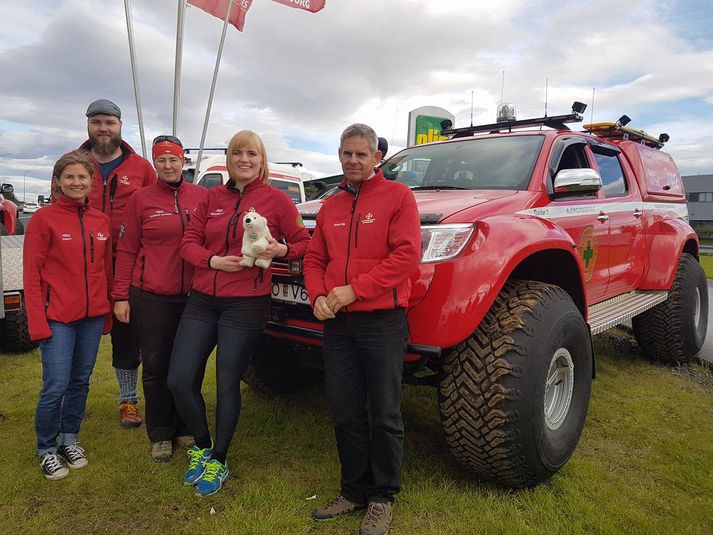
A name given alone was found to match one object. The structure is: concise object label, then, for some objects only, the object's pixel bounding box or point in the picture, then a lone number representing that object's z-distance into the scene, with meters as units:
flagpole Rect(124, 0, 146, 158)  6.94
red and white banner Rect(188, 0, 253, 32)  8.11
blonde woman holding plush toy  2.64
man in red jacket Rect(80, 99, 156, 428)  3.24
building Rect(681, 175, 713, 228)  57.16
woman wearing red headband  2.97
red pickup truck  2.38
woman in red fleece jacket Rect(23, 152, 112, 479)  2.77
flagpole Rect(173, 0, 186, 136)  6.97
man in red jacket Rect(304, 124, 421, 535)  2.23
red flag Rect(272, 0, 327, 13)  8.77
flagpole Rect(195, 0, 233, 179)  7.97
